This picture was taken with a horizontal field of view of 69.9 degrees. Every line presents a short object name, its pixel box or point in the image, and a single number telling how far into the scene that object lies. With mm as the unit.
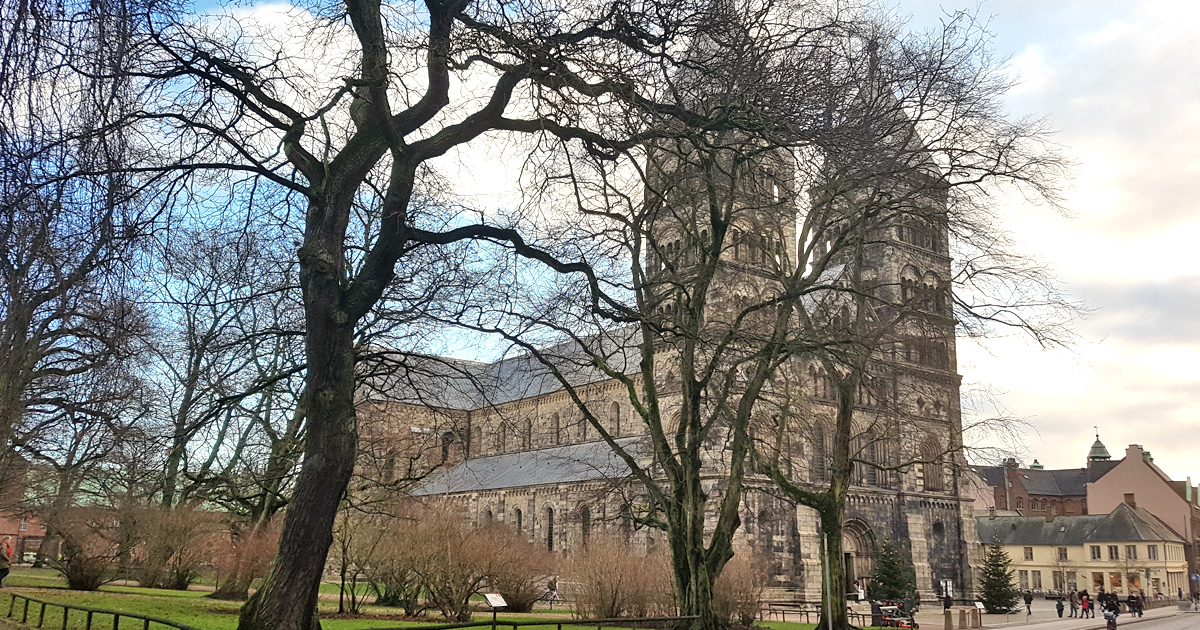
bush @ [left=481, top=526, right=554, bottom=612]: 23359
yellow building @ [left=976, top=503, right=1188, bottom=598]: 66875
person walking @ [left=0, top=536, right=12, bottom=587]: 23970
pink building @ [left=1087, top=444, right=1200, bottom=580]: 75250
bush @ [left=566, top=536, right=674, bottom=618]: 22141
